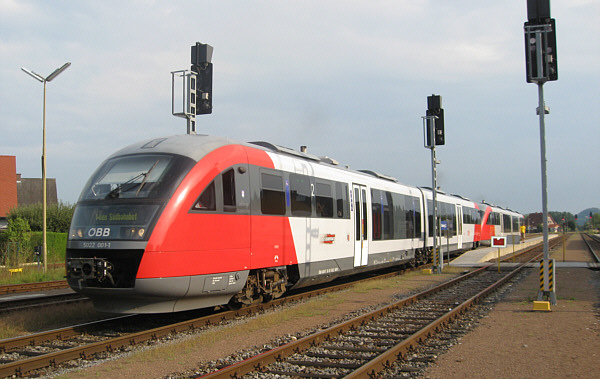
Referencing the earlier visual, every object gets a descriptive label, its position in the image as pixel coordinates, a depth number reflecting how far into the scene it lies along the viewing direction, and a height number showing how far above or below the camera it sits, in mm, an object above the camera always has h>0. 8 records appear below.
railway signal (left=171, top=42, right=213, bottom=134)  14602 +3787
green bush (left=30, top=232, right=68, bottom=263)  31891 -1044
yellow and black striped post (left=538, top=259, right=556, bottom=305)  12367 -1406
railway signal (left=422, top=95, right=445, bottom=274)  21719 +3786
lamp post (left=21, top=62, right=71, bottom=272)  22438 +6190
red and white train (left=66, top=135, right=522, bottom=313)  8742 -50
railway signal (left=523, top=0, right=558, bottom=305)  12164 +3957
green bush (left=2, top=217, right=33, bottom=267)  26859 -900
